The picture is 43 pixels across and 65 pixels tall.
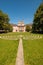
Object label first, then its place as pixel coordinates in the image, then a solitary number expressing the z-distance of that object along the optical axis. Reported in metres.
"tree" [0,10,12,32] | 20.70
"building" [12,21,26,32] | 48.72
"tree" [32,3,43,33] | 17.62
